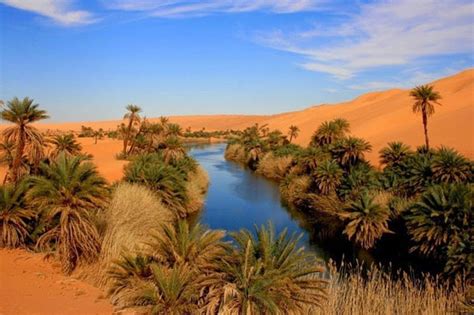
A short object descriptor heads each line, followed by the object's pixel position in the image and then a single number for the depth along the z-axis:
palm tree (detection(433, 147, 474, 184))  29.80
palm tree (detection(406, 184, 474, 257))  22.02
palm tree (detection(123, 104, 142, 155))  50.94
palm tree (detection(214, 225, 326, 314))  10.79
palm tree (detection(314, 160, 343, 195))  38.66
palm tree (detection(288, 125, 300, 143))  91.94
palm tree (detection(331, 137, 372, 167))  41.12
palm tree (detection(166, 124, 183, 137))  52.41
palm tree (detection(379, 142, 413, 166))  40.91
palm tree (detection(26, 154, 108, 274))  15.80
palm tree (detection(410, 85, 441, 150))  44.84
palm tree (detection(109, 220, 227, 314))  11.76
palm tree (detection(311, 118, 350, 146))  50.81
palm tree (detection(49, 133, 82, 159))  35.28
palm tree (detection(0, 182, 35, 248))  17.20
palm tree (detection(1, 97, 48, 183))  22.48
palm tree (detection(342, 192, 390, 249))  28.66
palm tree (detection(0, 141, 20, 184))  29.08
